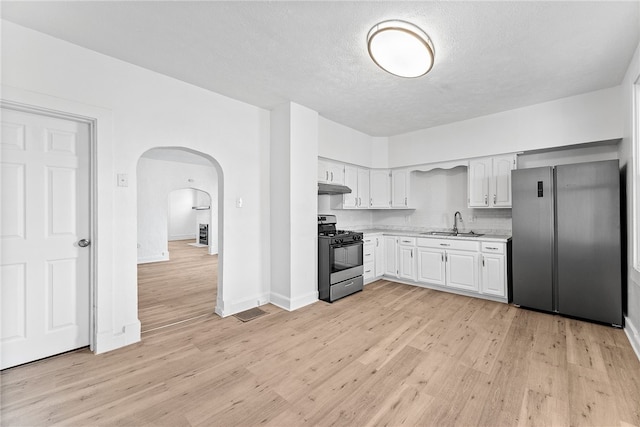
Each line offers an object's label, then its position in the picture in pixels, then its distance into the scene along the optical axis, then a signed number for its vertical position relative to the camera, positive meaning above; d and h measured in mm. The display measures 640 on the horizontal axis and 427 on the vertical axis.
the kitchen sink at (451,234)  4398 -330
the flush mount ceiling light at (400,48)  2113 +1323
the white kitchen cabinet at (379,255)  4918 -725
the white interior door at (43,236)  2234 -167
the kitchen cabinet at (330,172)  4516 +709
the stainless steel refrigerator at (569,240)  3061 -323
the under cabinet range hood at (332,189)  4285 +402
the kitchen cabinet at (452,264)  3900 -764
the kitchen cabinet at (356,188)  4963 +496
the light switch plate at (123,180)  2639 +341
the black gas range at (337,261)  3906 -679
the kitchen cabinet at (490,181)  4102 +484
